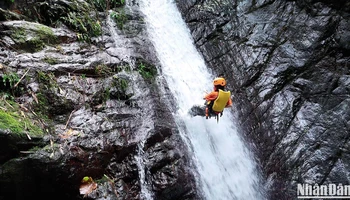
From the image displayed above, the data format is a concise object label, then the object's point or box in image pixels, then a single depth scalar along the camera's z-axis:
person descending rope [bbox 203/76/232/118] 6.10
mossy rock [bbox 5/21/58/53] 6.18
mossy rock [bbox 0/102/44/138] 4.31
